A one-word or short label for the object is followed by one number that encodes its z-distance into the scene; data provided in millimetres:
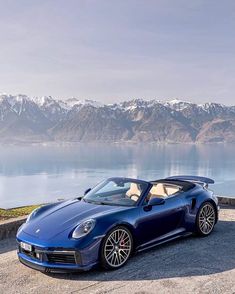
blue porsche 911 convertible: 6090
